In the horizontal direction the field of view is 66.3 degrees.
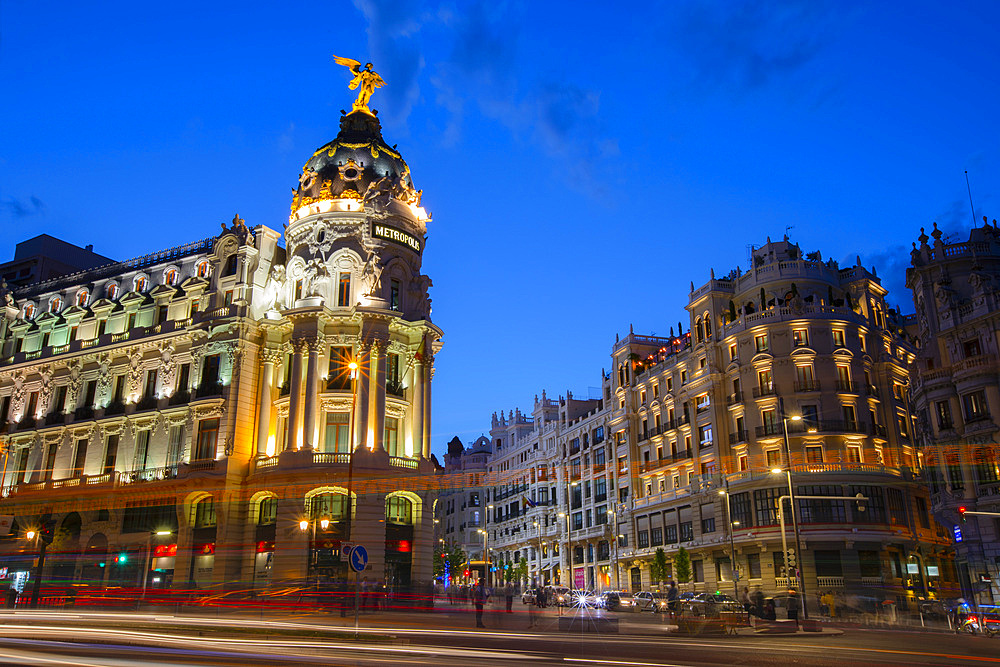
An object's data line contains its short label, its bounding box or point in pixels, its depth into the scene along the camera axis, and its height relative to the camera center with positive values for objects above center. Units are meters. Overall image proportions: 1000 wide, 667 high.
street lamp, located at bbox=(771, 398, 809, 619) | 36.92 +1.15
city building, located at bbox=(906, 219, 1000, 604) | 42.97 +10.10
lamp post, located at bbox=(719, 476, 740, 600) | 51.61 +3.07
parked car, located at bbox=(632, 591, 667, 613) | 45.96 -2.09
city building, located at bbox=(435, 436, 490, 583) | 111.25 +9.25
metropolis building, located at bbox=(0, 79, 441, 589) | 46.00 +10.41
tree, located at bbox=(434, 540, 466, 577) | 91.41 +1.16
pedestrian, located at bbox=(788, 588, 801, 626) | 29.23 -1.51
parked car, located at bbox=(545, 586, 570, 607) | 53.46 -1.96
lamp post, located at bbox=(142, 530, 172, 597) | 48.41 +1.84
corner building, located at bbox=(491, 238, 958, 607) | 52.59 +9.10
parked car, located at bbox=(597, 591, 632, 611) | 49.22 -2.13
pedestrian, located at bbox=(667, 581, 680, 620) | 45.19 -1.57
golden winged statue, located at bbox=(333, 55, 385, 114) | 56.28 +34.56
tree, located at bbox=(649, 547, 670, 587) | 61.81 +0.01
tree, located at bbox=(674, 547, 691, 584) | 59.84 +0.13
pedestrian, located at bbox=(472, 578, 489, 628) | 27.03 -1.21
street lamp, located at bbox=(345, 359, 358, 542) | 42.56 +9.87
